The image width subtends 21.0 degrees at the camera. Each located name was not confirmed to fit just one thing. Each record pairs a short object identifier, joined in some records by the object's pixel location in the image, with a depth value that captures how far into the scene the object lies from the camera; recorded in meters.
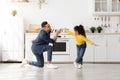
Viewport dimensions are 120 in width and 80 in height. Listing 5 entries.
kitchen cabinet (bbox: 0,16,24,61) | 9.30
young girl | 7.96
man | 7.65
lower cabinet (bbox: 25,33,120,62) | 9.38
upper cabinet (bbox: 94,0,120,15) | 9.70
